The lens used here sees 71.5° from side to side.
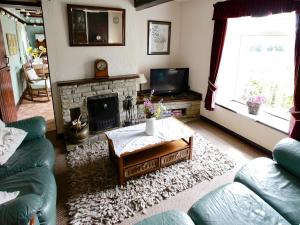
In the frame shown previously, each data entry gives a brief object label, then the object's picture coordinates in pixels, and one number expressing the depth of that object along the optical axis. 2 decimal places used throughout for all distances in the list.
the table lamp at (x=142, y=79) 3.80
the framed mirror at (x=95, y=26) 3.04
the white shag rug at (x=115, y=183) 1.94
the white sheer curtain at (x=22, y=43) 6.44
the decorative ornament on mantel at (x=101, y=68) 3.32
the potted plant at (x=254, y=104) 3.09
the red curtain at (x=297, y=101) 2.32
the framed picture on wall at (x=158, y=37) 3.95
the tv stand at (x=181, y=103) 3.88
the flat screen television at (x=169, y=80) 3.90
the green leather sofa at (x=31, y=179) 1.18
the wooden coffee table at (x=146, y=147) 2.26
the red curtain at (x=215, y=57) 3.26
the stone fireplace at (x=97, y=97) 3.18
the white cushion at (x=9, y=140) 1.87
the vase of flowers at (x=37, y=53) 8.61
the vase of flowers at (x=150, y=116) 2.48
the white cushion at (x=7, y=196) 1.40
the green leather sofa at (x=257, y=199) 1.37
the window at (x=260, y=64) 2.81
